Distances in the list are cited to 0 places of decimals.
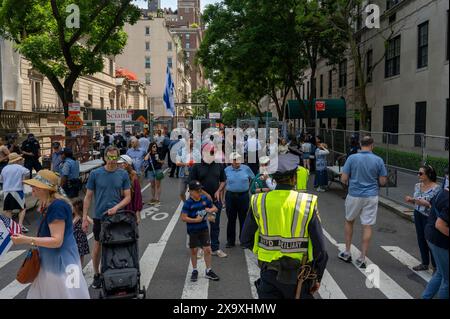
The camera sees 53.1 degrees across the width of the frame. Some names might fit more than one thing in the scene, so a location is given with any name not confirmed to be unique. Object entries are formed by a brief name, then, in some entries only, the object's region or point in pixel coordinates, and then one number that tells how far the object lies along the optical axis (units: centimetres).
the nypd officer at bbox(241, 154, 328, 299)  360
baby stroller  544
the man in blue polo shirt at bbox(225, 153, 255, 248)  816
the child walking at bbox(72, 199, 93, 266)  635
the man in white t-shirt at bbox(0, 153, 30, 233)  978
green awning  3044
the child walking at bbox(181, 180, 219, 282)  663
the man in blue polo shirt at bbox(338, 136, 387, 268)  721
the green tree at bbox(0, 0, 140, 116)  1966
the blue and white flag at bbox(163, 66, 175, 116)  2702
